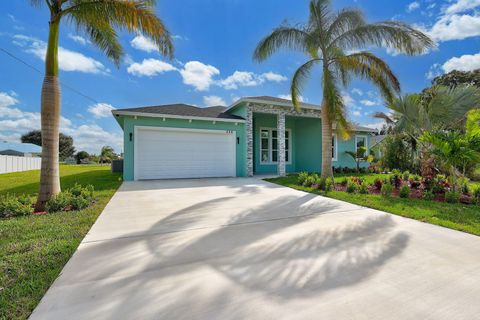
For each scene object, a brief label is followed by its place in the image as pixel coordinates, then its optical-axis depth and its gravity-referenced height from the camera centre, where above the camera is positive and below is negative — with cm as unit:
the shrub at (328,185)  830 -85
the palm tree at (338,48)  774 +413
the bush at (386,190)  726 -90
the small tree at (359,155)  1508 +45
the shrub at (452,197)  654 -101
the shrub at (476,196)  647 -98
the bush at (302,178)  970 -69
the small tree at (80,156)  4584 +121
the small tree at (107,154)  4284 +160
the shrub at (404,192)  711 -94
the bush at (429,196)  693 -104
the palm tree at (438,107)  875 +213
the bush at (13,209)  498 -102
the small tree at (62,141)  5059 +500
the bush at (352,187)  792 -88
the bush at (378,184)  838 -82
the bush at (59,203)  532 -95
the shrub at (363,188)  786 -92
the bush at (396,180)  858 -72
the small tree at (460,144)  632 +49
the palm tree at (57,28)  546 +334
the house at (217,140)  1105 +121
